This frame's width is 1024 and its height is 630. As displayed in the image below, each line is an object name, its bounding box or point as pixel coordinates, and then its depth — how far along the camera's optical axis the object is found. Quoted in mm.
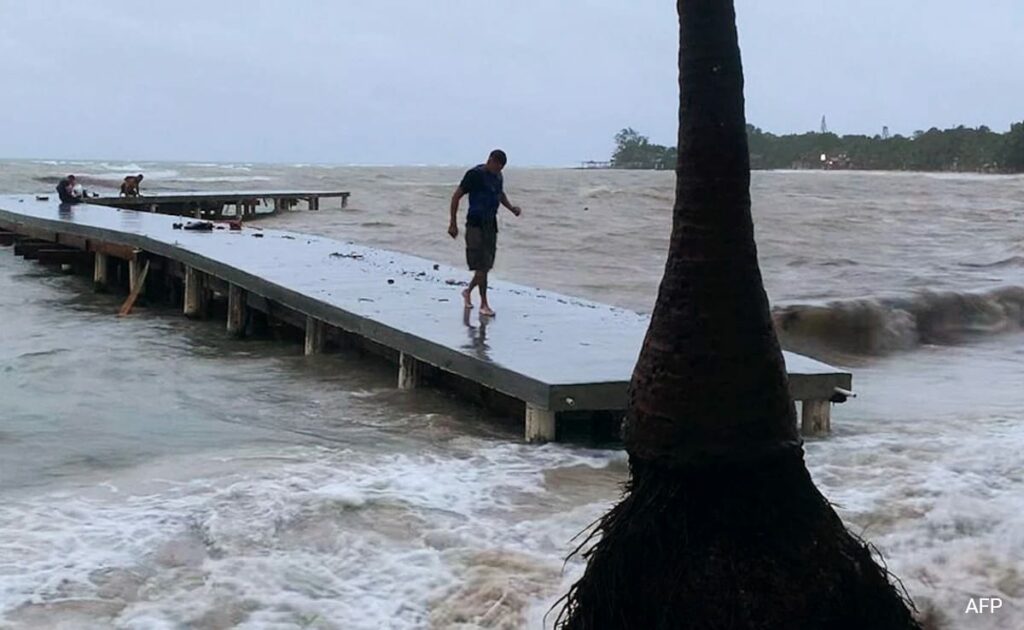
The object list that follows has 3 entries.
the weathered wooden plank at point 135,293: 15766
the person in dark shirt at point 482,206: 9922
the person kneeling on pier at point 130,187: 31156
